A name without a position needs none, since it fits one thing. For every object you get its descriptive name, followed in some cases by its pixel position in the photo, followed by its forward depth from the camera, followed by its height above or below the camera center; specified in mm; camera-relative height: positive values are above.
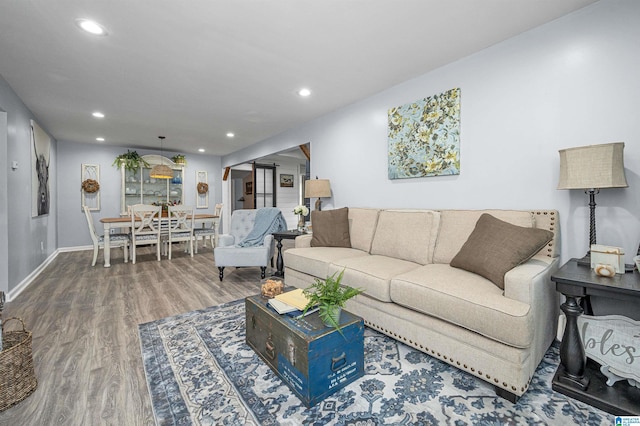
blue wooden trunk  1439 -791
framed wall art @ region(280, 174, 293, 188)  7930 +780
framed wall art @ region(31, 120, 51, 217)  4051 +597
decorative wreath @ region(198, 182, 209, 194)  7644 +565
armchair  3664 -441
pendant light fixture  5871 +767
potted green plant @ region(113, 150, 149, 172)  6570 +1133
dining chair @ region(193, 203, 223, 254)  5754 -467
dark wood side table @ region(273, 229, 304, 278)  3674 -408
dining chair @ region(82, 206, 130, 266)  4604 -516
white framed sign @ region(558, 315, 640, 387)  1475 -751
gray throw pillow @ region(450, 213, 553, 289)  1764 -265
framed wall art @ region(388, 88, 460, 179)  2756 +745
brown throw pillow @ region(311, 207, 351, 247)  3275 -236
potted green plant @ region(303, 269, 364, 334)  1517 -515
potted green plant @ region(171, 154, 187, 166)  7120 +1254
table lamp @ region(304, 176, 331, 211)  3936 +273
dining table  4551 -278
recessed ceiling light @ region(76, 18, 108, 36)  2055 +1367
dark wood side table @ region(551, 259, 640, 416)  1394 -814
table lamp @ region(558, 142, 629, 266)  1699 +233
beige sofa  1487 -541
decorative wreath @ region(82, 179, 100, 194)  6246 +516
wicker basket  1421 -865
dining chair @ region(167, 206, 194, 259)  5207 -318
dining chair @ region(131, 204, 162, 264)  4797 -293
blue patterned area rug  1370 -1016
